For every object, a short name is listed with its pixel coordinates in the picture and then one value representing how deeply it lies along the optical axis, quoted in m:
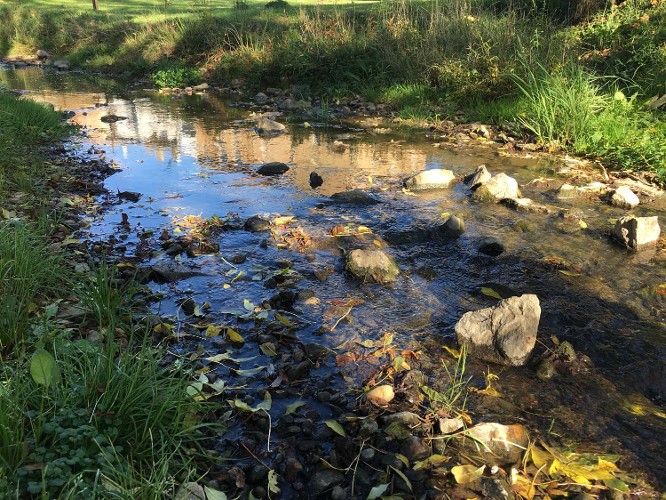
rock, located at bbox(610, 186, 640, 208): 5.91
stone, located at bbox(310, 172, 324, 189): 6.72
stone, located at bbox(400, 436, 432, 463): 2.59
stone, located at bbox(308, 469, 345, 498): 2.38
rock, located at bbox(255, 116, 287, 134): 9.78
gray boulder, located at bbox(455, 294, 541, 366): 3.30
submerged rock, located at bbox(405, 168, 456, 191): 6.52
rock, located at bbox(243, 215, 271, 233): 5.25
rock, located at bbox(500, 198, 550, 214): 5.80
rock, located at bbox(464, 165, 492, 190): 6.36
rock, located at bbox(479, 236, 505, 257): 4.80
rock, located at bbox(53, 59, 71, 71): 20.44
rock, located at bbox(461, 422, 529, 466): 2.60
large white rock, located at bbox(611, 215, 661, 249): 4.84
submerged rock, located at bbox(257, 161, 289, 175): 7.28
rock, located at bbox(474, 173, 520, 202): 6.04
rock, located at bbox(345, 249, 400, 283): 4.27
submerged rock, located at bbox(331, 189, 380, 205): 6.07
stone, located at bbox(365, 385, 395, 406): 2.93
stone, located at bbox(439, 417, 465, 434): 2.73
